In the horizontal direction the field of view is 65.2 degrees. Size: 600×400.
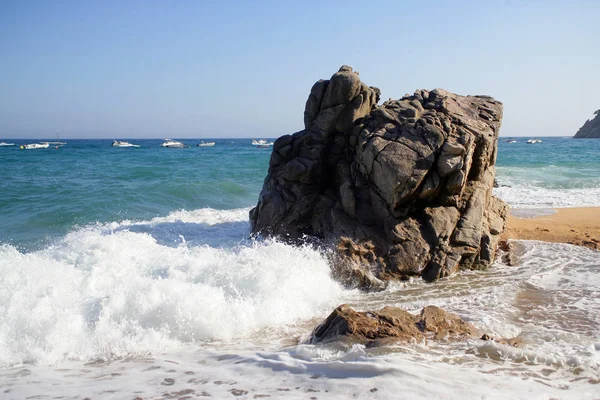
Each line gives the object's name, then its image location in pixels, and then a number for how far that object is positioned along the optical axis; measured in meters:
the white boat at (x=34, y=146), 64.79
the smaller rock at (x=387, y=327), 5.57
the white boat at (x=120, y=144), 77.66
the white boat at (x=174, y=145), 73.69
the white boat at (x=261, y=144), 83.84
